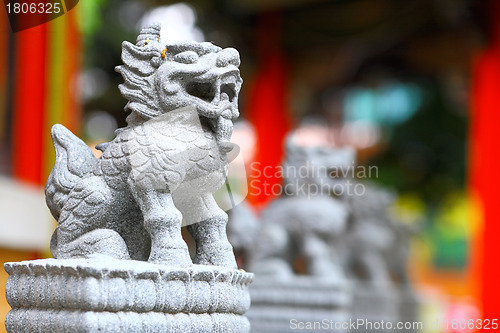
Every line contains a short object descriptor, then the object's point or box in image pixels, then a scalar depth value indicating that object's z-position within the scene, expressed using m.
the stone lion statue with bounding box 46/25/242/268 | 1.89
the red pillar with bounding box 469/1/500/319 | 5.74
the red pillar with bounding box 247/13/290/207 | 7.54
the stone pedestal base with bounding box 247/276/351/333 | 3.61
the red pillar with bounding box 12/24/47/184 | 4.40
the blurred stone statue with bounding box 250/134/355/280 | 3.84
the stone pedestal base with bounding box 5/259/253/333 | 1.69
